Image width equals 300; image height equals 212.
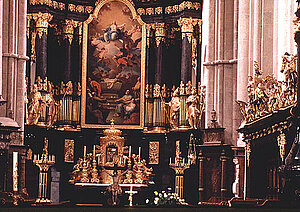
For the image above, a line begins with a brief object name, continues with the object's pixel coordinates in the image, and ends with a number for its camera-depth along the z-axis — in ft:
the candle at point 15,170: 83.18
